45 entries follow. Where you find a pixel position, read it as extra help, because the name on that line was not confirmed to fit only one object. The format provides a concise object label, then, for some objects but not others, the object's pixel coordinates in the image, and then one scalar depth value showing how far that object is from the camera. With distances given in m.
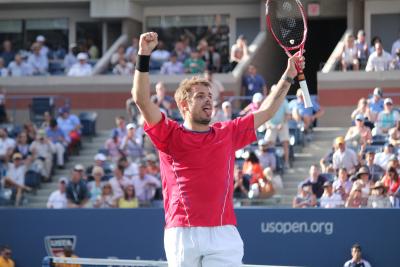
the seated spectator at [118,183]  17.47
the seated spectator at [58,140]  20.36
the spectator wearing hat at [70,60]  24.64
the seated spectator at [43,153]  19.84
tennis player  6.86
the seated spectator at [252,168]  17.03
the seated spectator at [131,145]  19.23
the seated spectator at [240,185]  16.80
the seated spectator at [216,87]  19.27
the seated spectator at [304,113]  19.34
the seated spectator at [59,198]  17.80
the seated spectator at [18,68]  24.20
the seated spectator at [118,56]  23.77
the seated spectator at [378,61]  21.56
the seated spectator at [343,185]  15.84
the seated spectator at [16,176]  18.88
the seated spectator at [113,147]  19.48
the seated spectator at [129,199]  17.17
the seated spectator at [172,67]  23.19
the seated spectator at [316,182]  16.36
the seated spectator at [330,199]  15.78
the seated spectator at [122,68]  23.78
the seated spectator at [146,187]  17.44
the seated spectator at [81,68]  24.00
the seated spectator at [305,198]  16.09
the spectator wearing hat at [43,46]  24.81
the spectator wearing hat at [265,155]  17.90
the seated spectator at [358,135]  17.58
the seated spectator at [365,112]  18.34
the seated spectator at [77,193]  17.70
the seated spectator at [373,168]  16.18
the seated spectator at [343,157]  16.80
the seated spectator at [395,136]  17.02
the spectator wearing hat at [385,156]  16.47
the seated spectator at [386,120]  17.92
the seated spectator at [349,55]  21.36
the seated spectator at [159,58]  23.88
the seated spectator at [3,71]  24.18
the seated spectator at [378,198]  15.45
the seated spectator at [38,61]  24.45
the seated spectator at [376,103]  18.50
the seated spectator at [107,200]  17.42
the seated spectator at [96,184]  17.75
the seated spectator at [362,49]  21.31
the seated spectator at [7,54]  25.23
